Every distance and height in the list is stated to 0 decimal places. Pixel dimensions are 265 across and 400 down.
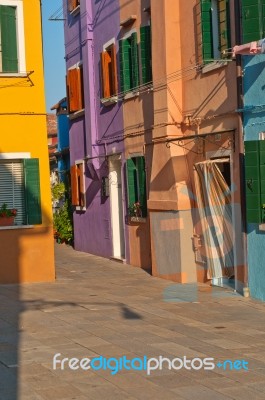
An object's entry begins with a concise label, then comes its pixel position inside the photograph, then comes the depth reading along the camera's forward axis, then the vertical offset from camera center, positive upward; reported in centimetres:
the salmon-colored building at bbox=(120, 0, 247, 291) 1421 +89
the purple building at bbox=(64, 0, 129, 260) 2047 +172
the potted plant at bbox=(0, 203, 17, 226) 1664 -38
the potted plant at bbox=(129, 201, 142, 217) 1891 -42
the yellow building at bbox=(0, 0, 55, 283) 1686 +98
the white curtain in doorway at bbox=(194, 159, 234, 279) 1452 -49
